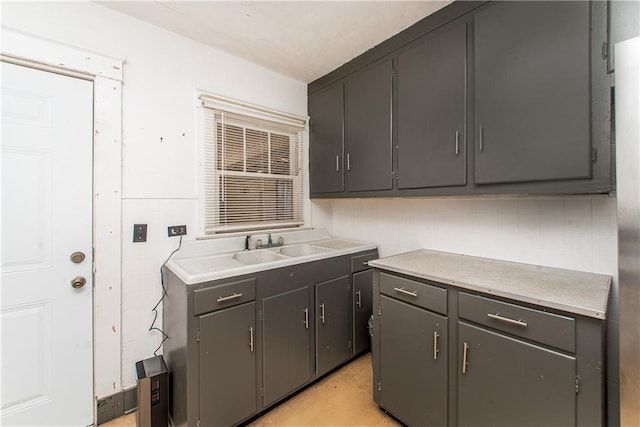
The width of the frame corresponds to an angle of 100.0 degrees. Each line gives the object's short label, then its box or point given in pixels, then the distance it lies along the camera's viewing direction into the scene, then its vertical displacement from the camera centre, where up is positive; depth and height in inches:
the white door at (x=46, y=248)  56.9 -7.7
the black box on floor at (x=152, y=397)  61.7 -43.2
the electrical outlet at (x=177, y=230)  76.1 -4.7
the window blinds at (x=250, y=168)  84.5 +16.0
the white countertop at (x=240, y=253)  63.4 -12.6
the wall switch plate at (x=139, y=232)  70.5 -5.0
